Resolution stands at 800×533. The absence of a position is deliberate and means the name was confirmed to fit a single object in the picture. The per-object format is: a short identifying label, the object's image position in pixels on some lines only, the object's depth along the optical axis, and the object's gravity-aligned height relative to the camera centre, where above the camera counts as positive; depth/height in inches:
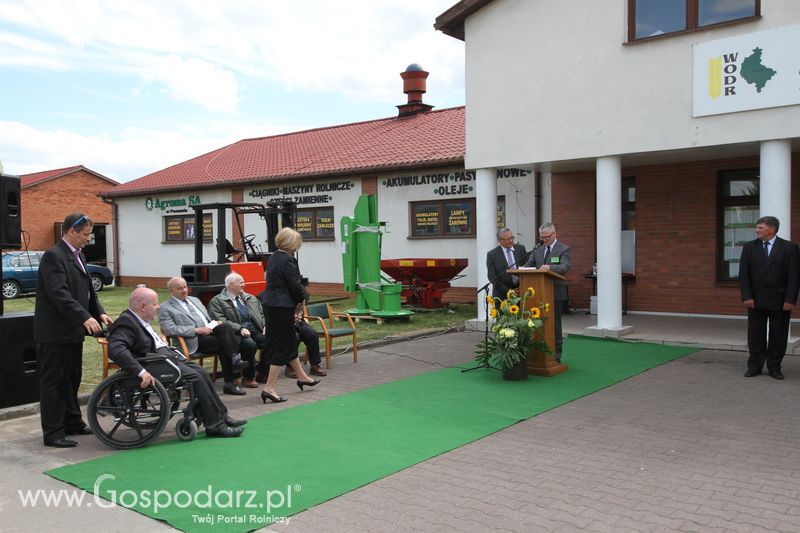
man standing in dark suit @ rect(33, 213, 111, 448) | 221.1 -25.2
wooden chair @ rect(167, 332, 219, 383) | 278.7 -43.1
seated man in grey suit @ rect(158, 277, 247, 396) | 285.1 -35.9
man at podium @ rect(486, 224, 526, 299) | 374.9 -13.7
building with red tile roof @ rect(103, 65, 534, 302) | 665.0 +54.9
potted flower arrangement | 312.5 -44.6
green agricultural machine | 533.0 -18.1
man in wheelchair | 221.9 -34.5
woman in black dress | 275.7 -24.9
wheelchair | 217.0 -51.0
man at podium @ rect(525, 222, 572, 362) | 338.3 -10.9
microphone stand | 327.9 -23.0
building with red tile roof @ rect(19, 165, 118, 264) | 1289.4 +75.1
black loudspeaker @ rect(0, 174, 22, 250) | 257.8 +11.1
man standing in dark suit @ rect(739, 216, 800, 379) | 313.0 -25.5
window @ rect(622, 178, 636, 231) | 539.2 +23.6
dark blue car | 828.6 -36.7
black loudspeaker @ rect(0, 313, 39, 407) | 254.8 -43.7
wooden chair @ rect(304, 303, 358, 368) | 354.3 -43.6
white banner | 364.8 +86.1
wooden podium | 325.4 -37.3
